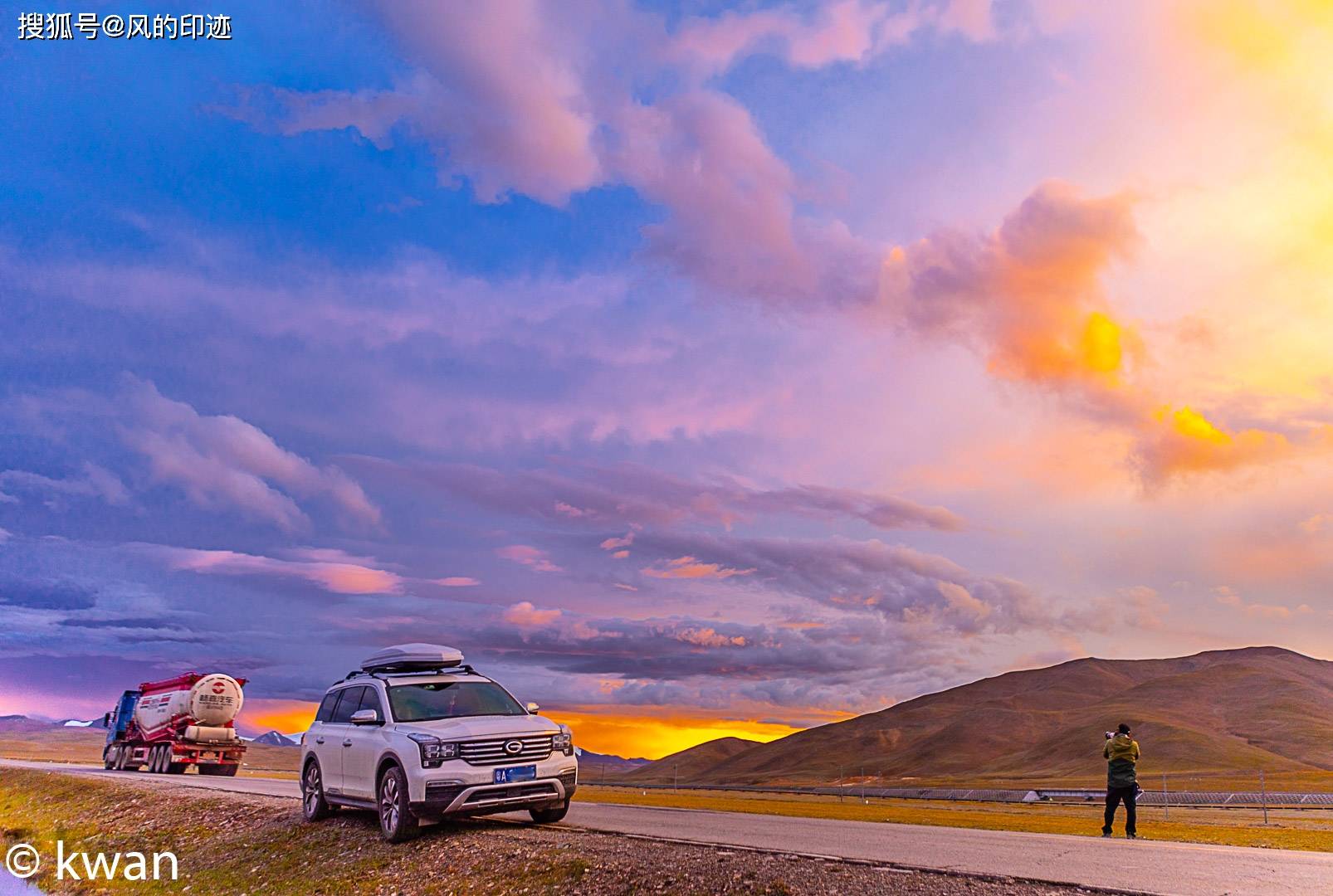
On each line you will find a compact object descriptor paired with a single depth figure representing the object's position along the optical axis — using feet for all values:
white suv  55.88
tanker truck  170.30
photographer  73.61
